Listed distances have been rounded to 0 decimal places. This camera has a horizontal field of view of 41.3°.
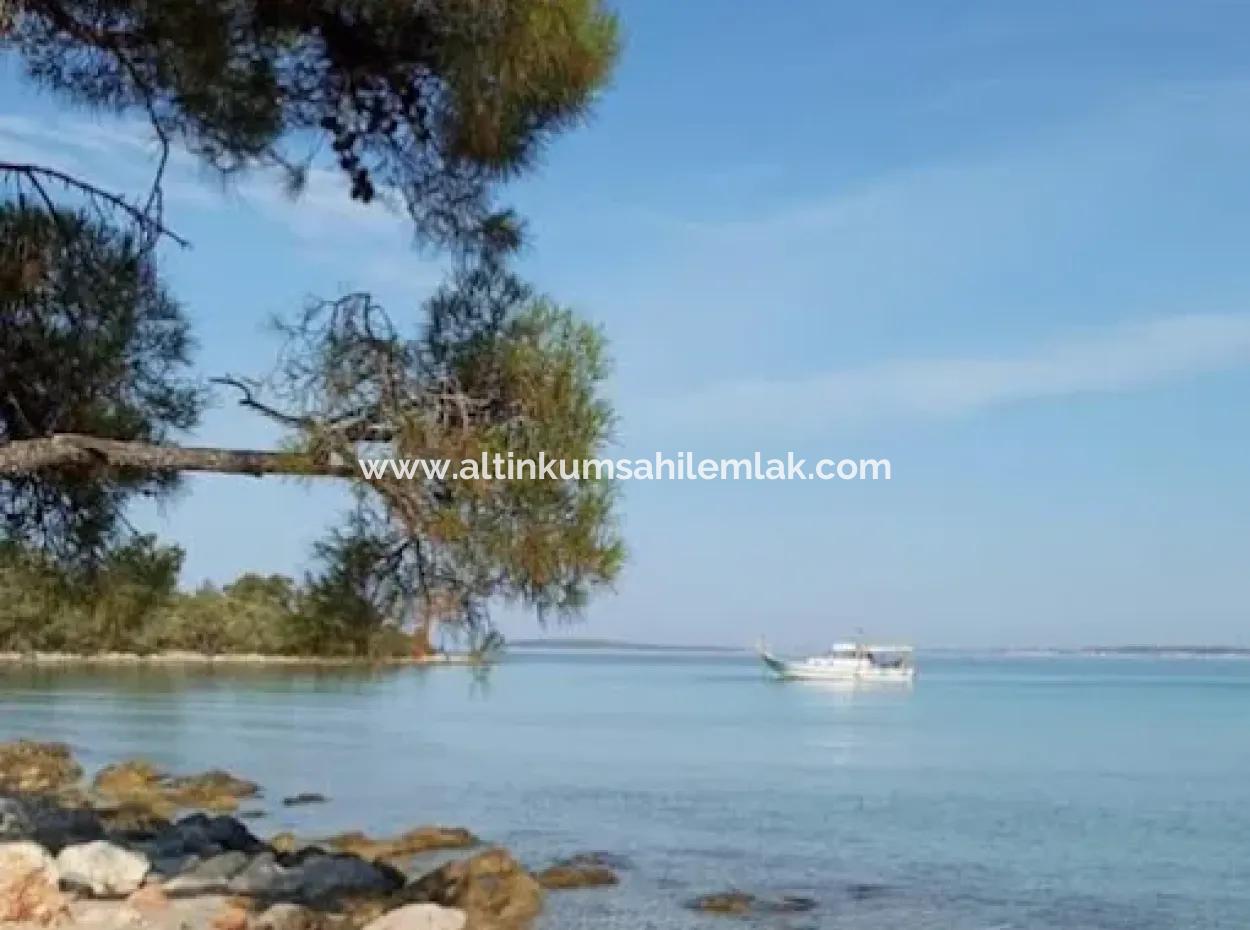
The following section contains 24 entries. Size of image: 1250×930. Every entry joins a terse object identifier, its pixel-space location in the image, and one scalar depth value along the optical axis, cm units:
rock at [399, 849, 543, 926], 1177
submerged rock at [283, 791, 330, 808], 2206
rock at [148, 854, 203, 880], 1148
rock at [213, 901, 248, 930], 877
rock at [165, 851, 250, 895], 1045
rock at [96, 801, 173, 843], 1420
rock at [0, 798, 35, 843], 1224
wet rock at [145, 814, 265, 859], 1296
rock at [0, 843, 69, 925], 749
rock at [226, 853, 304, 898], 1042
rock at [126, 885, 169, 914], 910
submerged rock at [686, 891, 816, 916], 1431
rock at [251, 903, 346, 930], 904
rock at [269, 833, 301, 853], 1507
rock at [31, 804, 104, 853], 1223
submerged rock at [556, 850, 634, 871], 1677
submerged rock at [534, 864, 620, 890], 1496
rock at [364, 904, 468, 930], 923
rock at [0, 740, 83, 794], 2110
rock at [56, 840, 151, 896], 966
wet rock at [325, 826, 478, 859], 1630
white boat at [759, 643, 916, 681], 8100
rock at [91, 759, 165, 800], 2128
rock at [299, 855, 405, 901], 1105
